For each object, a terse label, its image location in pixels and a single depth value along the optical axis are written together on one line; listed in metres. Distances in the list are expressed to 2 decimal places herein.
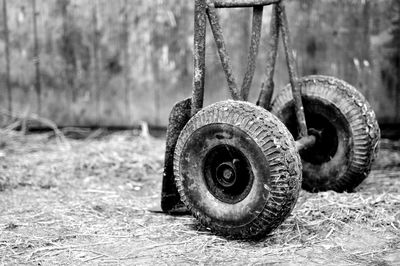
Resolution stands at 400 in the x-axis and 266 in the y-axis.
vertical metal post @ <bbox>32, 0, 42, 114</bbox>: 5.19
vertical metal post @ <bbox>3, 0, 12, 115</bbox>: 5.20
